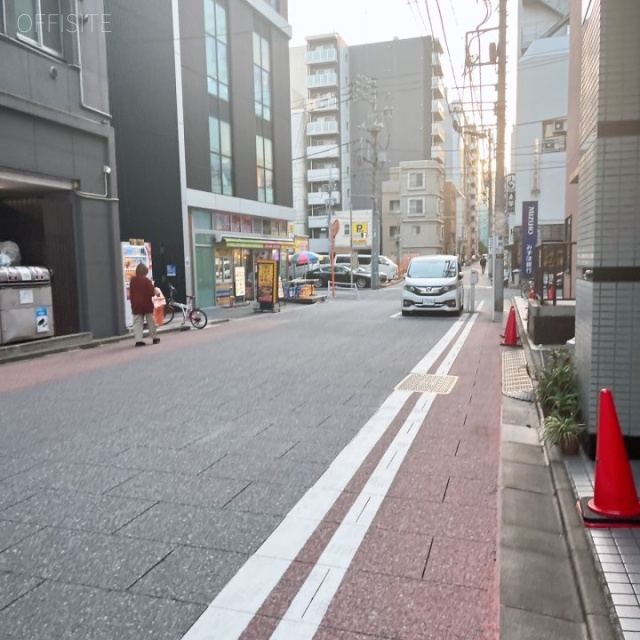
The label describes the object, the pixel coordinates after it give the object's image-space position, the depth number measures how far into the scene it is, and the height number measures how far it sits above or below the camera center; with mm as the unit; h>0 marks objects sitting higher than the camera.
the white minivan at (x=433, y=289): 18359 -884
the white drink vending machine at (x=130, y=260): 14820 +189
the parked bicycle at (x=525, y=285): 23509 -1102
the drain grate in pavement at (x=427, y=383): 7916 -1718
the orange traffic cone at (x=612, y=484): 3471 -1359
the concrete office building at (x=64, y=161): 11523 +2275
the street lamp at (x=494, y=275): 17656 -450
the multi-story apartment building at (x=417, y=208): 61062 +5686
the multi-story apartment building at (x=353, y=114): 62125 +16556
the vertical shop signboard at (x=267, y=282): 21297 -632
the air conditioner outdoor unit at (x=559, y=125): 28906 +6627
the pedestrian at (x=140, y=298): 12789 -681
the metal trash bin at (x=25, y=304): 11117 -687
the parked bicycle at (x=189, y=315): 16391 -1389
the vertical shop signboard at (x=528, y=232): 23375 +1139
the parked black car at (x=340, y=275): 36594 -733
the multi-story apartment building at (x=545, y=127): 28531 +6653
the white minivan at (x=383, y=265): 42031 -187
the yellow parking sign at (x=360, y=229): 40938 +2413
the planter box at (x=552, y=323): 8914 -983
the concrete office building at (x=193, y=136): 20781 +4968
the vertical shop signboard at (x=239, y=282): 24453 -701
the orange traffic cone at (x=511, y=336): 12102 -1564
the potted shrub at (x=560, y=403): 4730 -1256
